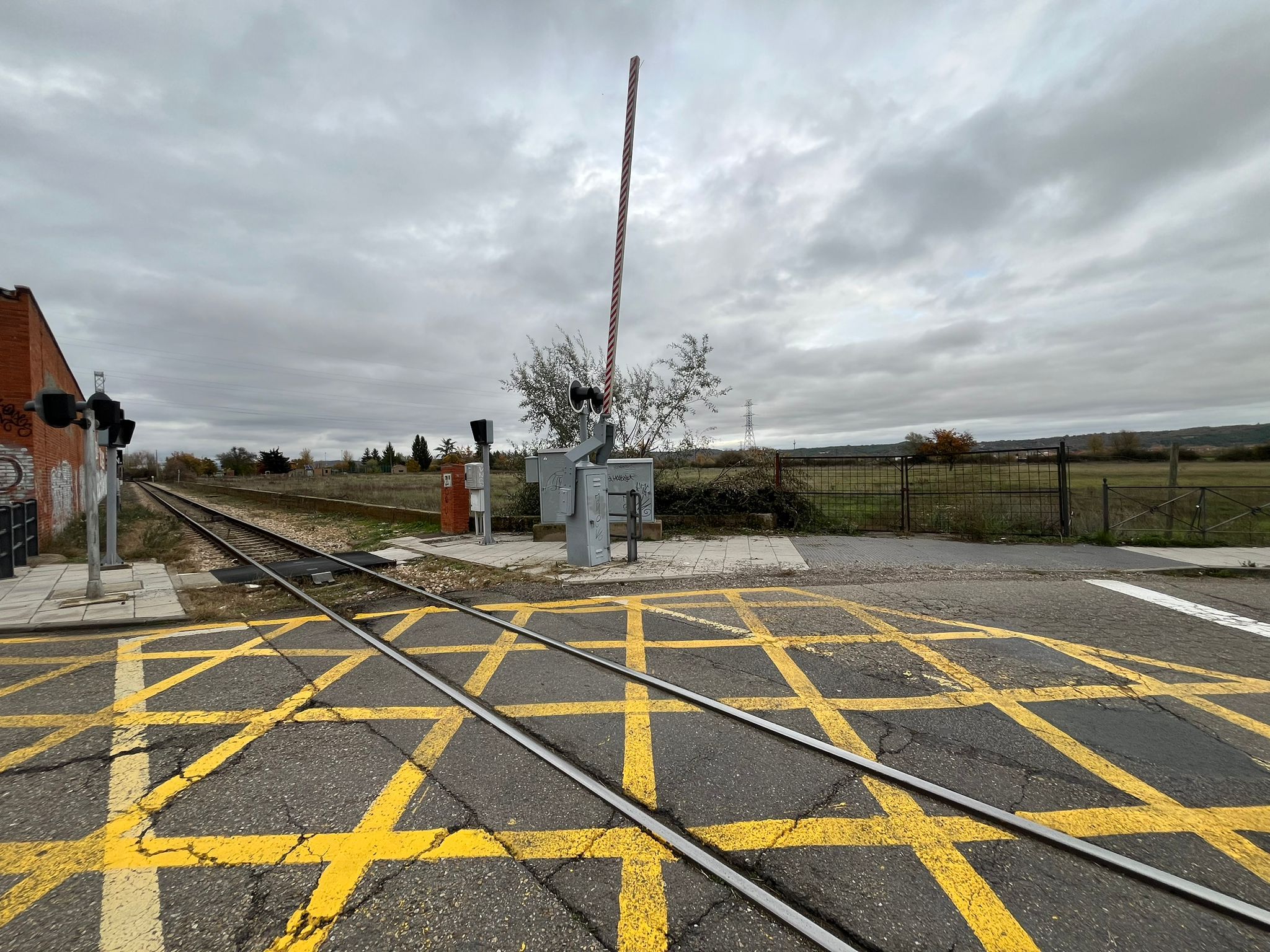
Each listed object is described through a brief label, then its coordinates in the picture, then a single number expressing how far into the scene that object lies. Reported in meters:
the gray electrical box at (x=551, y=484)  11.69
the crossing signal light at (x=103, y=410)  7.11
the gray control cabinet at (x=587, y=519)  8.34
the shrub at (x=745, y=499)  12.44
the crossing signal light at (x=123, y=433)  8.61
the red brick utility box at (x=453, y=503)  12.91
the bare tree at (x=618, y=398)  14.25
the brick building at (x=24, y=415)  12.63
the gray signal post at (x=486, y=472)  10.86
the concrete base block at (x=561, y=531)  11.39
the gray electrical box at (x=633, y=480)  11.93
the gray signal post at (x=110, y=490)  8.34
